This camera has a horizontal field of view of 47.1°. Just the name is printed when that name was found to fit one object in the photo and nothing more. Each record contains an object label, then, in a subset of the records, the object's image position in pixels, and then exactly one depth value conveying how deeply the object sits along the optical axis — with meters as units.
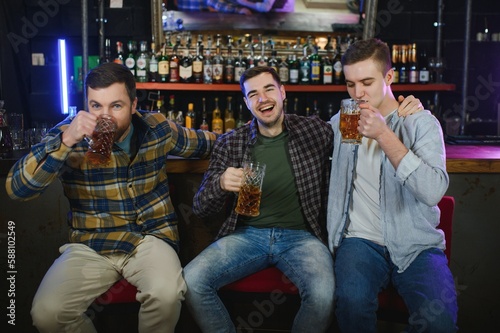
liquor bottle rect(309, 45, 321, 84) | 4.49
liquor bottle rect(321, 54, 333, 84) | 4.50
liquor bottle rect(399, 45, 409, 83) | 4.56
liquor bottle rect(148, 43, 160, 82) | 4.35
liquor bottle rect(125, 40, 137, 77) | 4.41
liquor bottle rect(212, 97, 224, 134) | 4.63
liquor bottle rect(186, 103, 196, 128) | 4.57
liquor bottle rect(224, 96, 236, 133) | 4.70
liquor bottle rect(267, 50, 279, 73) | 4.50
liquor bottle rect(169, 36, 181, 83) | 4.35
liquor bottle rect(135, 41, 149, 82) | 4.37
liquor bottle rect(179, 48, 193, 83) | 4.36
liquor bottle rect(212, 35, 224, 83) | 4.39
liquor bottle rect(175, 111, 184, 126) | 4.40
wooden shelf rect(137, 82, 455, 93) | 4.27
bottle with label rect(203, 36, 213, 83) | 4.40
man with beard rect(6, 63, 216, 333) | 2.15
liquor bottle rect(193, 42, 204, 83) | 4.39
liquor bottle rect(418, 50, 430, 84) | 4.53
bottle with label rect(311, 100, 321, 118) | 4.71
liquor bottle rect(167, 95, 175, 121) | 4.37
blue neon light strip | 4.54
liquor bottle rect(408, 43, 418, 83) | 4.54
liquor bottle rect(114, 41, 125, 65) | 4.34
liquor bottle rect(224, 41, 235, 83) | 4.43
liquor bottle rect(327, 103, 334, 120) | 4.81
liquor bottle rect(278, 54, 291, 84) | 4.48
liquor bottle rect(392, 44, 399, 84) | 4.68
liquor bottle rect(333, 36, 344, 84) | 4.54
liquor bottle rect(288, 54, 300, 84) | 4.46
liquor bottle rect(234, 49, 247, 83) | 4.43
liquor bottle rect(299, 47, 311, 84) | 4.51
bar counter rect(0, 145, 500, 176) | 2.77
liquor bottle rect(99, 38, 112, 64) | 4.38
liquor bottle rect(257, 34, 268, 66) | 4.51
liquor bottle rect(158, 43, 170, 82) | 4.35
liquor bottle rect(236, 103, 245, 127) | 4.69
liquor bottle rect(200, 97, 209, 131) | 4.51
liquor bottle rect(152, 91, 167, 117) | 4.44
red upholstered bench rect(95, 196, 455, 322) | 2.27
